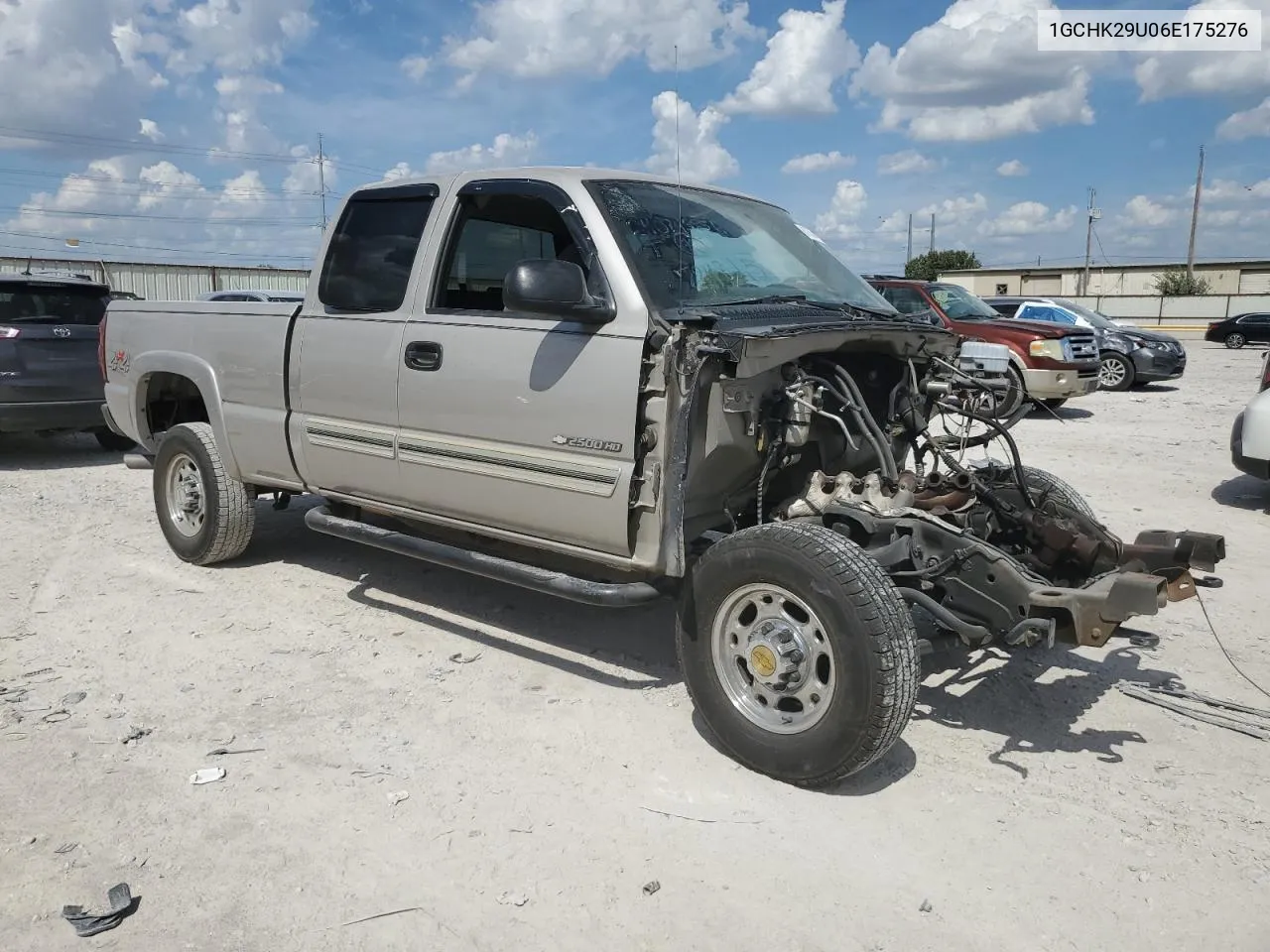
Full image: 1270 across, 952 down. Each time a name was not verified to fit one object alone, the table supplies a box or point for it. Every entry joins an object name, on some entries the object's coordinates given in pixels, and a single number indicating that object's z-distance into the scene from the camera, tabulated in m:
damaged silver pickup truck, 3.53
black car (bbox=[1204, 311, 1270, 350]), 30.61
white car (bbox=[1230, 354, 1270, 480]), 7.54
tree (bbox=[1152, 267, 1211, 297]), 57.03
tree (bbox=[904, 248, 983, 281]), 71.12
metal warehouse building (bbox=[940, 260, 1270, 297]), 60.44
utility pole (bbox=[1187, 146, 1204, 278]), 60.58
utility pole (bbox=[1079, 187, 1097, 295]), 61.90
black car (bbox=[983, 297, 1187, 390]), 16.67
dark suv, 9.28
